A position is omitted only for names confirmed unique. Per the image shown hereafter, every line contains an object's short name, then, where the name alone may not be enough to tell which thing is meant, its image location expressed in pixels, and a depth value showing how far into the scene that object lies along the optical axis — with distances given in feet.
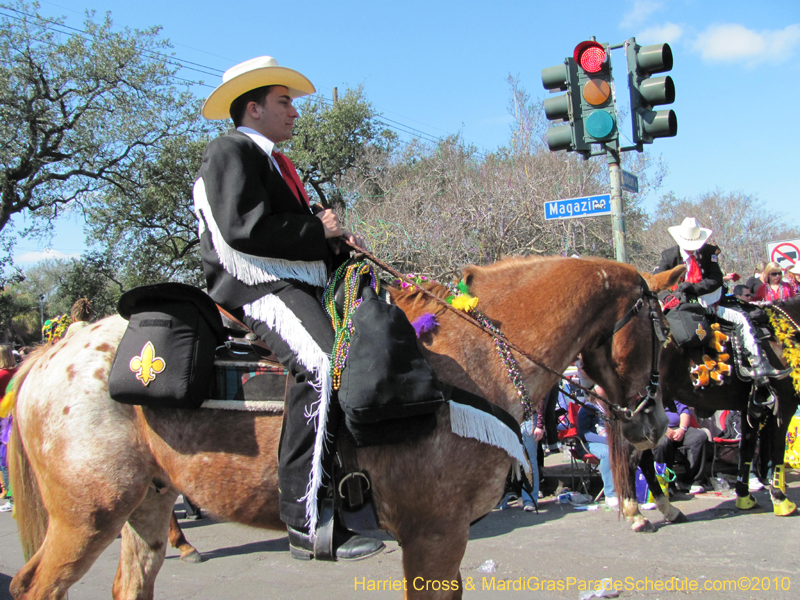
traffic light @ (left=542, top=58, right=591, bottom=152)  21.39
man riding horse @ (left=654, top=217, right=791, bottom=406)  20.83
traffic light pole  21.17
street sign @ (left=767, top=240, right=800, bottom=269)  36.17
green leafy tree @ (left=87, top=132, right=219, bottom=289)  69.10
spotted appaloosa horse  8.54
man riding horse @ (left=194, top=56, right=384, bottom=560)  8.38
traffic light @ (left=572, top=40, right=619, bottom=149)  20.90
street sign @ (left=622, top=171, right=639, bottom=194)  22.52
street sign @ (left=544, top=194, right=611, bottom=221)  22.12
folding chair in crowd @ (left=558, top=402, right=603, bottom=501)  24.77
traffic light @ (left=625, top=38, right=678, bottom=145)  20.35
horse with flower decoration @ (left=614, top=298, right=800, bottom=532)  20.63
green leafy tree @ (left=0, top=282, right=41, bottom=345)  94.68
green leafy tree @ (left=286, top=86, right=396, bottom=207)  85.35
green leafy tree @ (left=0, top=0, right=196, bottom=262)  60.75
